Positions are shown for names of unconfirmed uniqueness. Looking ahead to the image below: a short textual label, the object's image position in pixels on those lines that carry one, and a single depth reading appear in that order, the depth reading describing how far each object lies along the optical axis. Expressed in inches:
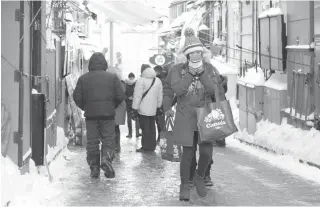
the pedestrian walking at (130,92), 684.1
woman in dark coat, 320.5
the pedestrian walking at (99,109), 395.5
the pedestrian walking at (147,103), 556.7
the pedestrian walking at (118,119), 562.5
